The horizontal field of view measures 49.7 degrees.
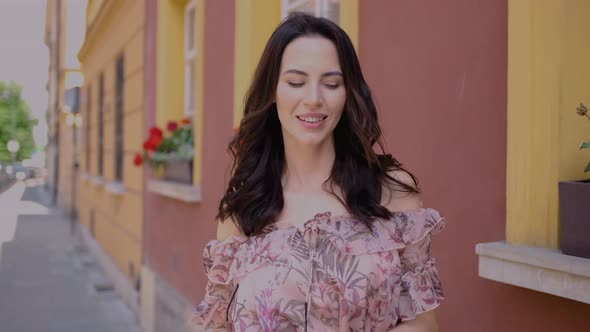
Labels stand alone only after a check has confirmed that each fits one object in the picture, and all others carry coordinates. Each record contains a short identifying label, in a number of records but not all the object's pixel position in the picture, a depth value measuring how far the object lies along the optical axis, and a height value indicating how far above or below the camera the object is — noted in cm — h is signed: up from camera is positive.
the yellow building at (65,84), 1939 +243
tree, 5325 +319
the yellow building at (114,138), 829 +35
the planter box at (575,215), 170 -13
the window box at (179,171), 585 -11
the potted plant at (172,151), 596 +9
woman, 164 -15
